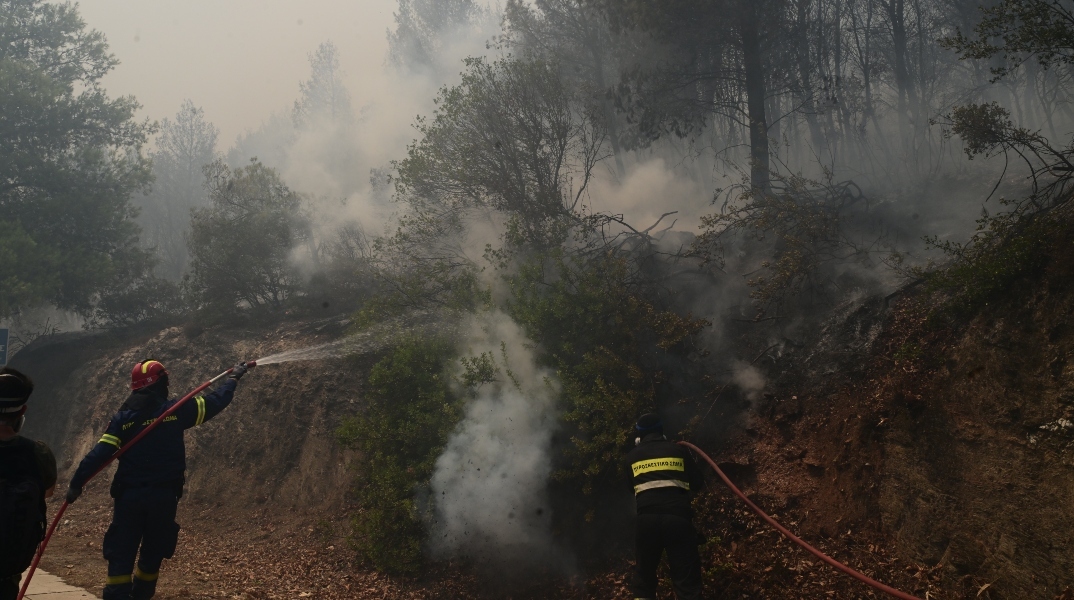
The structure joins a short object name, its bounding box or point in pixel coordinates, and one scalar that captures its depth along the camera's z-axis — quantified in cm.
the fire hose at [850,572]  422
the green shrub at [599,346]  771
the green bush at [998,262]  607
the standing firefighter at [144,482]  518
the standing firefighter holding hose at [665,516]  530
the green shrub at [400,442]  778
